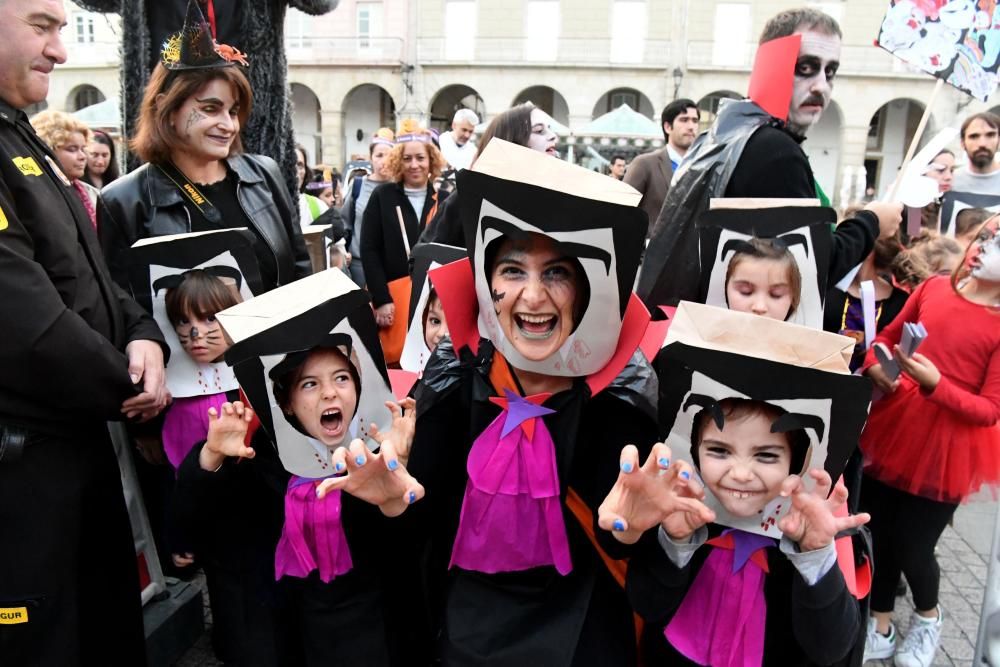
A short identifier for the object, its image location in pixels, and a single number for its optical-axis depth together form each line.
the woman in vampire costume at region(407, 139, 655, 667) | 1.61
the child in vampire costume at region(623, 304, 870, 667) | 1.49
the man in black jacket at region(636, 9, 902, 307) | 2.41
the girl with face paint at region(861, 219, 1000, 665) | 2.53
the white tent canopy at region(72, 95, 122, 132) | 13.70
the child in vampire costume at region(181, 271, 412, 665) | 1.82
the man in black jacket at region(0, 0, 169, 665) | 1.75
